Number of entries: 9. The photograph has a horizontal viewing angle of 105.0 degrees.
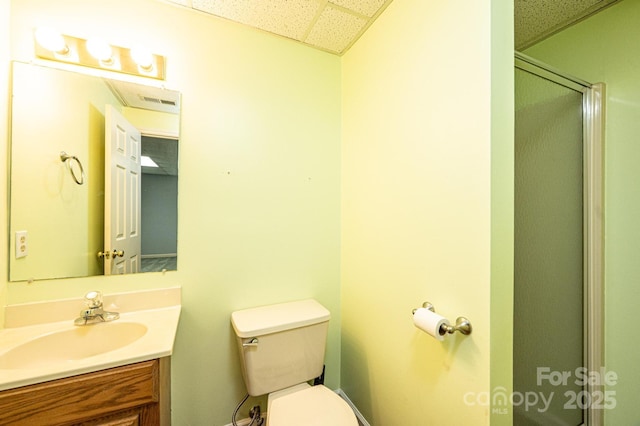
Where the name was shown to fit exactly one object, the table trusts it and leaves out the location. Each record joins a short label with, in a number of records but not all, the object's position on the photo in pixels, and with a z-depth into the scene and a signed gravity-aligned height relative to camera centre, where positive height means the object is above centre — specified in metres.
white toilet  1.11 -0.78
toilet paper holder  0.88 -0.41
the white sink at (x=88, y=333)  0.85 -0.49
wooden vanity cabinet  0.72 -0.59
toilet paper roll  0.90 -0.41
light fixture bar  1.11 +0.74
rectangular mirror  1.08 +0.18
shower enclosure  1.18 -0.17
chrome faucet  1.07 -0.45
